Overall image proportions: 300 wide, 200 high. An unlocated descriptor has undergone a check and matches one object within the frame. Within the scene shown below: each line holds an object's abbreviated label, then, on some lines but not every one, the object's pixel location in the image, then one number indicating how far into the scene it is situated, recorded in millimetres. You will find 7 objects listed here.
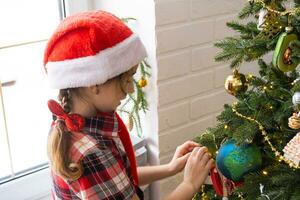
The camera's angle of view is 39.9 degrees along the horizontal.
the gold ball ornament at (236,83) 915
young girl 788
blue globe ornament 848
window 1218
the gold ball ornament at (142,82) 1242
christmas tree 763
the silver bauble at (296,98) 745
